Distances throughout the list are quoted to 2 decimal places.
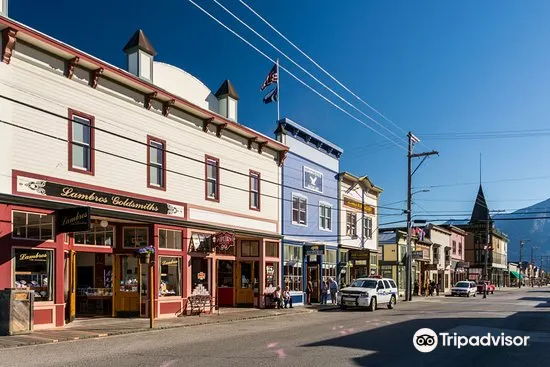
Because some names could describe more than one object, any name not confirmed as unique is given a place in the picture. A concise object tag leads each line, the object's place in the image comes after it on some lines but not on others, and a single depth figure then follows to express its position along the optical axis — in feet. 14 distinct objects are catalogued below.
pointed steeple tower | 365.20
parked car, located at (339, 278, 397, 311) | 100.53
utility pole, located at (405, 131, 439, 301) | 136.36
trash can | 53.11
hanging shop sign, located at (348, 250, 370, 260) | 133.08
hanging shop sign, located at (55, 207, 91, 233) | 59.36
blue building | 109.09
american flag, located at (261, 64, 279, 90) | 102.06
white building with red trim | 58.75
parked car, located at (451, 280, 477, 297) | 182.70
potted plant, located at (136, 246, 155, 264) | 64.18
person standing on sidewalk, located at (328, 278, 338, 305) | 116.67
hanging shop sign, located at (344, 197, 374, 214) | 134.07
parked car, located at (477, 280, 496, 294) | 224.33
